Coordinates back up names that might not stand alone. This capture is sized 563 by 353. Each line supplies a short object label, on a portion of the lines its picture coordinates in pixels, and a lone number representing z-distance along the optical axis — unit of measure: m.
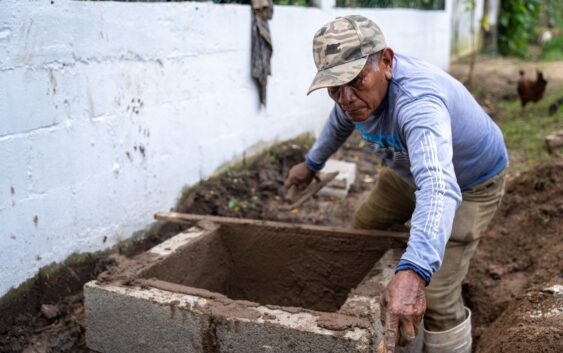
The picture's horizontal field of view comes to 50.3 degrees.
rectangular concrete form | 2.51
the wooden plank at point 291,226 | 3.35
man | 2.00
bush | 15.72
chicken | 8.56
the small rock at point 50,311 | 3.25
